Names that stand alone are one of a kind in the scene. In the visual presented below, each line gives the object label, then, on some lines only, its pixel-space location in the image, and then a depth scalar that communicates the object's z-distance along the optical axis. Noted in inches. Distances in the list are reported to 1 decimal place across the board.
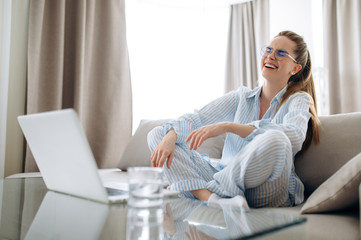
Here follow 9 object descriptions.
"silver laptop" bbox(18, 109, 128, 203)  30.4
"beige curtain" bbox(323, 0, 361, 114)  137.5
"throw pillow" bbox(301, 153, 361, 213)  37.1
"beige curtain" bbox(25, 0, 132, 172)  102.4
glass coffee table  22.6
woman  44.1
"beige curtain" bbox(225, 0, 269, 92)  159.6
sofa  34.5
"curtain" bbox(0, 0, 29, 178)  98.0
